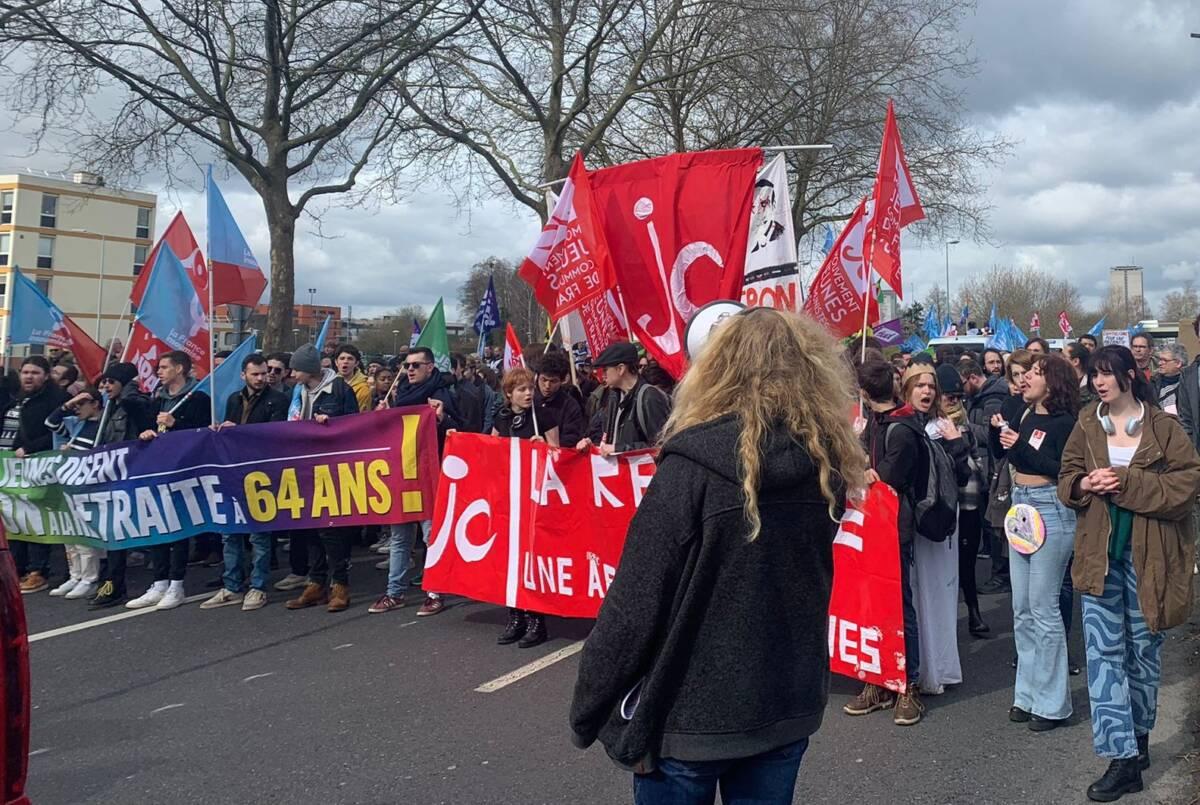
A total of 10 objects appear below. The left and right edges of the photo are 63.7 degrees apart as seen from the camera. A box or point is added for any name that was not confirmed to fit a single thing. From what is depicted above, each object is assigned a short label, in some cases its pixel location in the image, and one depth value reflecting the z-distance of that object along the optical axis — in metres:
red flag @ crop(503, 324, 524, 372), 10.51
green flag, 11.89
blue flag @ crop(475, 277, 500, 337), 16.53
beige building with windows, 69.19
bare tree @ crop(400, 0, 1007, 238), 16.55
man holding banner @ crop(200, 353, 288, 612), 7.45
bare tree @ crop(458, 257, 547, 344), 56.75
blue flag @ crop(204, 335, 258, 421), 8.45
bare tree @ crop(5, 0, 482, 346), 13.42
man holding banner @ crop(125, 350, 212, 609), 7.52
